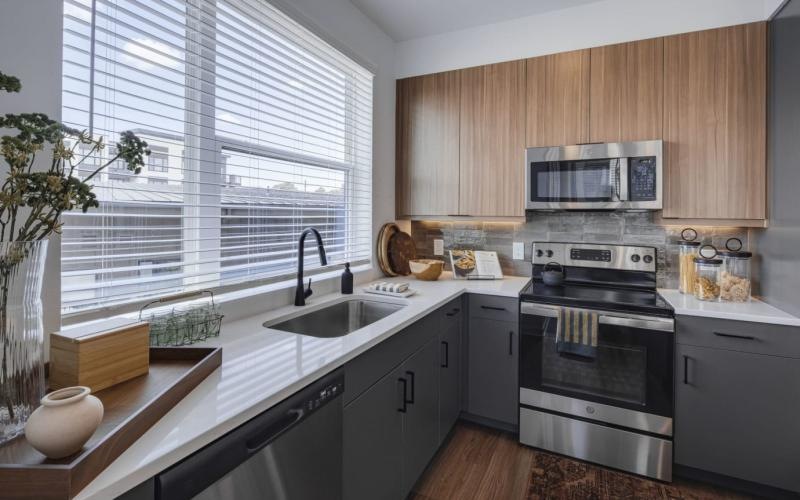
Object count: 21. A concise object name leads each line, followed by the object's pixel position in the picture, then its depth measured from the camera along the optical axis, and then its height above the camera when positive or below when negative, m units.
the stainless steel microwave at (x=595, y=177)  2.27 +0.44
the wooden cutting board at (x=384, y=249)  2.87 -0.01
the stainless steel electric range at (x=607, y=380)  2.01 -0.70
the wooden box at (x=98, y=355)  0.91 -0.27
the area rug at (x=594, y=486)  1.93 -1.19
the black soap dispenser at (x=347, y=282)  2.29 -0.20
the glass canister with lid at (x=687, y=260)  2.29 -0.05
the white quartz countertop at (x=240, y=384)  0.72 -0.37
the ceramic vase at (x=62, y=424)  0.65 -0.30
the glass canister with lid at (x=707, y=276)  2.13 -0.14
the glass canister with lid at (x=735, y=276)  2.08 -0.13
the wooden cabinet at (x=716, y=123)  2.08 +0.69
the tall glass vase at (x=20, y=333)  0.75 -0.18
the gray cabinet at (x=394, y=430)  1.41 -0.75
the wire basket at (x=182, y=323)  1.30 -0.27
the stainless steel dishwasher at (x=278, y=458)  0.83 -0.52
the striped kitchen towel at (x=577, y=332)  2.12 -0.44
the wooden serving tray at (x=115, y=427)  0.61 -0.35
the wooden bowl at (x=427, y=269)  2.71 -0.15
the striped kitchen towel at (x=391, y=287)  2.22 -0.23
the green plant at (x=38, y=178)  0.75 +0.13
